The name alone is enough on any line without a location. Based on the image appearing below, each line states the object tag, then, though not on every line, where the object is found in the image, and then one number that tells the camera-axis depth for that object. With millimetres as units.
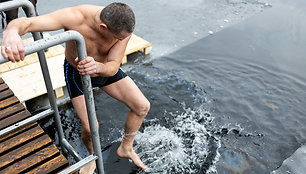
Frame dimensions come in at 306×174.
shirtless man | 1528
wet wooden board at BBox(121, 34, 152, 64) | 4326
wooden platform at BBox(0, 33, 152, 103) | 3281
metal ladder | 1251
